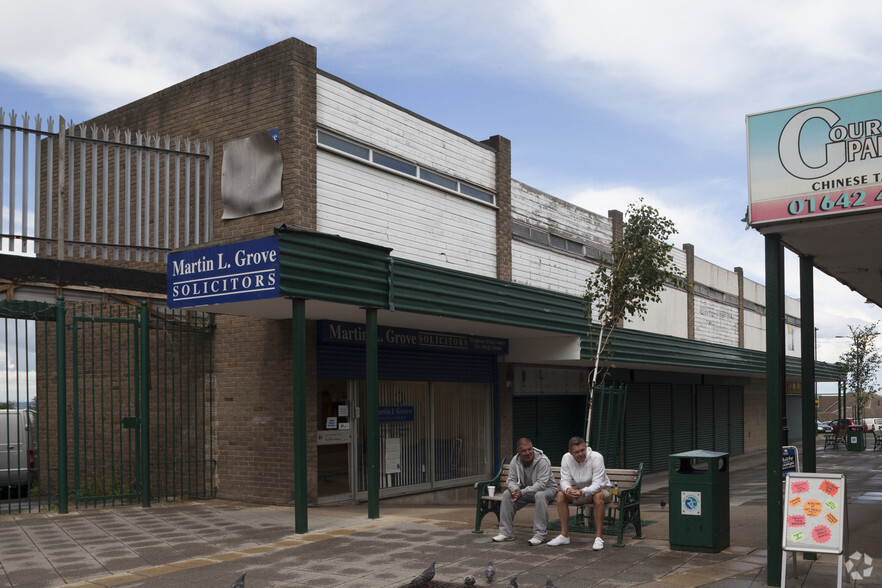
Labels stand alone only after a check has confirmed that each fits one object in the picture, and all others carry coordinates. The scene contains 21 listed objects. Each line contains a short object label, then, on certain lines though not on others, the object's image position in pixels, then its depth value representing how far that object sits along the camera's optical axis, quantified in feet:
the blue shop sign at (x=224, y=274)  34.65
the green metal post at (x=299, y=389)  34.63
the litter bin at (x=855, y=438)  98.32
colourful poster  23.52
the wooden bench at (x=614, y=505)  31.65
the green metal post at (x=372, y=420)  37.58
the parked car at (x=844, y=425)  106.87
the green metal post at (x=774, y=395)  25.27
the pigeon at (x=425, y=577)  23.77
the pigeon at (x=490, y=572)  24.09
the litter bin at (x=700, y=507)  29.14
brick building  42.57
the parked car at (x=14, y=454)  46.93
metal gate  47.39
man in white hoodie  30.89
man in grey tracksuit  31.65
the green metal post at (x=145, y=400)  41.73
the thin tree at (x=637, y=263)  41.86
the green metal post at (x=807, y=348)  30.71
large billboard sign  24.31
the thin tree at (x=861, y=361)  133.08
